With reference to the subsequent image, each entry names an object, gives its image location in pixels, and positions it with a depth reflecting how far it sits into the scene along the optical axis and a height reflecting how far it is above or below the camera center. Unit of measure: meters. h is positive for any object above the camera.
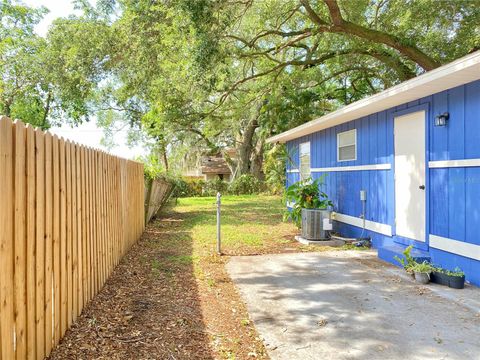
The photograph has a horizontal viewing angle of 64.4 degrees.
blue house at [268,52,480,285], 5.12 +0.30
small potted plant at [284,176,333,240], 8.37 -0.58
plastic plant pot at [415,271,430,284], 5.21 -1.30
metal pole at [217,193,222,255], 7.30 -0.95
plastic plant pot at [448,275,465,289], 4.96 -1.29
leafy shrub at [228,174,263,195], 28.23 -0.20
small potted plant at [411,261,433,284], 5.22 -1.23
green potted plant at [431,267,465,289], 4.97 -1.26
